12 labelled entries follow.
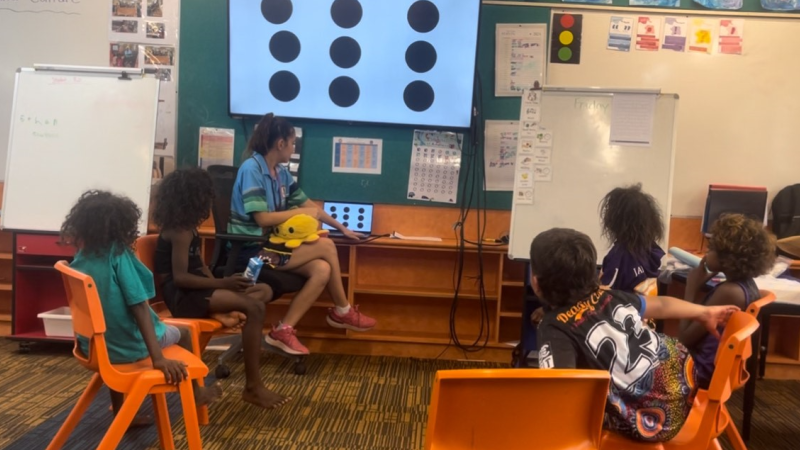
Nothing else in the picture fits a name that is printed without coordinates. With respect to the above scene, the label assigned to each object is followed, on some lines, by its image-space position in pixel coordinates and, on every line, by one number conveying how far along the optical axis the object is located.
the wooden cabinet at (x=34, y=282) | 3.36
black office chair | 3.00
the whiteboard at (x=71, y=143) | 3.32
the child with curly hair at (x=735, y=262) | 1.97
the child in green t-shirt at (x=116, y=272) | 1.93
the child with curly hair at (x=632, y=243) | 2.32
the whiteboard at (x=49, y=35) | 3.71
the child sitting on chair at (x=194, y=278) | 2.50
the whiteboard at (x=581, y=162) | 3.19
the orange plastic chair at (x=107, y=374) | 1.78
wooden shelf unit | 3.65
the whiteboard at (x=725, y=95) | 3.53
